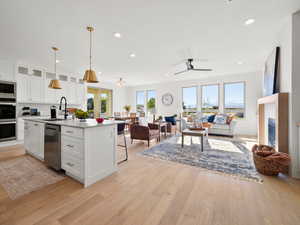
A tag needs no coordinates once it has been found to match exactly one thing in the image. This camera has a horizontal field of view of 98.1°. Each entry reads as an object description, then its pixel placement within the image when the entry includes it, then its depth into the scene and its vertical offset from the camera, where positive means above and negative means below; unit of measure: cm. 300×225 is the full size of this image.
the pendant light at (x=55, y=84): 304 +64
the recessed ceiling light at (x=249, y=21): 230 +164
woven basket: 208 -83
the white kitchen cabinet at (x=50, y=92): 479 +73
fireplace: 226 -13
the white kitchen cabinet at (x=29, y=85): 422 +91
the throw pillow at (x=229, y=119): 528 -27
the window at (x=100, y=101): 708 +61
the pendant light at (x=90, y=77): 233 +63
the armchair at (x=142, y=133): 402 -66
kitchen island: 189 -60
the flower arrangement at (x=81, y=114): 233 -4
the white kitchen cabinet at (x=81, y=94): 572 +79
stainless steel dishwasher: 227 -64
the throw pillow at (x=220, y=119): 541 -28
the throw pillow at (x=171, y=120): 625 -38
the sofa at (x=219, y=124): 512 -48
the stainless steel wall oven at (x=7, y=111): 382 +1
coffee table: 353 -57
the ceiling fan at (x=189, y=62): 391 +155
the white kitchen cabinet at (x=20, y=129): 412 -56
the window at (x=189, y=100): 687 +67
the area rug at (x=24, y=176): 187 -110
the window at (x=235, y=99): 579 +61
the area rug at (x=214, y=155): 242 -104
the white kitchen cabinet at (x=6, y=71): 390 +124
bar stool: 279 -37
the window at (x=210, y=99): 631 +66
